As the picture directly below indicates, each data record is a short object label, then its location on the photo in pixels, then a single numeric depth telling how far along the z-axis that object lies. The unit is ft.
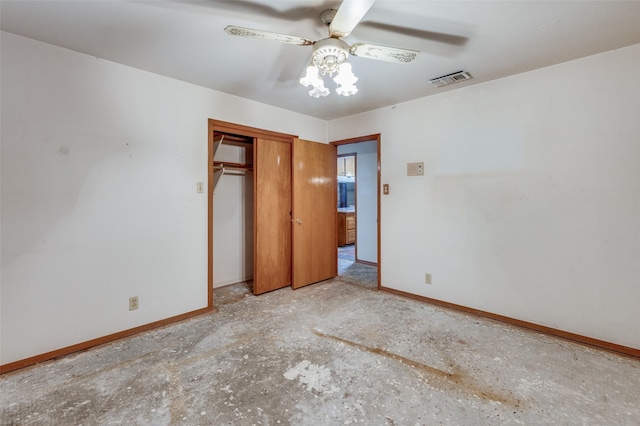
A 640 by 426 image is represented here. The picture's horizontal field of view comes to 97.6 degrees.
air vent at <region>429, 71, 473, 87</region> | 8.42
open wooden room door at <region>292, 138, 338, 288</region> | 12.08
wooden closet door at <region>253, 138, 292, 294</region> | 11.26
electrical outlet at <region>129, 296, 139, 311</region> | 8.09
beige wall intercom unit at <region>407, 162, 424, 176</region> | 10.72
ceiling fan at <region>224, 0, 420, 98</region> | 4.77
